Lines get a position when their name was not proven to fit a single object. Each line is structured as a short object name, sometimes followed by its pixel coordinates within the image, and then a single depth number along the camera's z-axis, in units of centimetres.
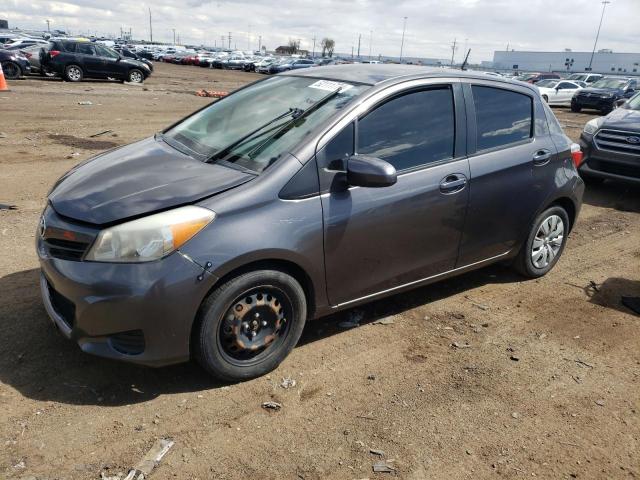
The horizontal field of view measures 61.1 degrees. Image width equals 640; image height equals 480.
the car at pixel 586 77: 3695
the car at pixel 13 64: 2192
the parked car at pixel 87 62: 2255
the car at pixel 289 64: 4588
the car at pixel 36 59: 2303
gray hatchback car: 288
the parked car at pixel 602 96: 2481
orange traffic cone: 1772
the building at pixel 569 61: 10969
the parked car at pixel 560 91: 2766
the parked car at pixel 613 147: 805
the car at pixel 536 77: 3600
